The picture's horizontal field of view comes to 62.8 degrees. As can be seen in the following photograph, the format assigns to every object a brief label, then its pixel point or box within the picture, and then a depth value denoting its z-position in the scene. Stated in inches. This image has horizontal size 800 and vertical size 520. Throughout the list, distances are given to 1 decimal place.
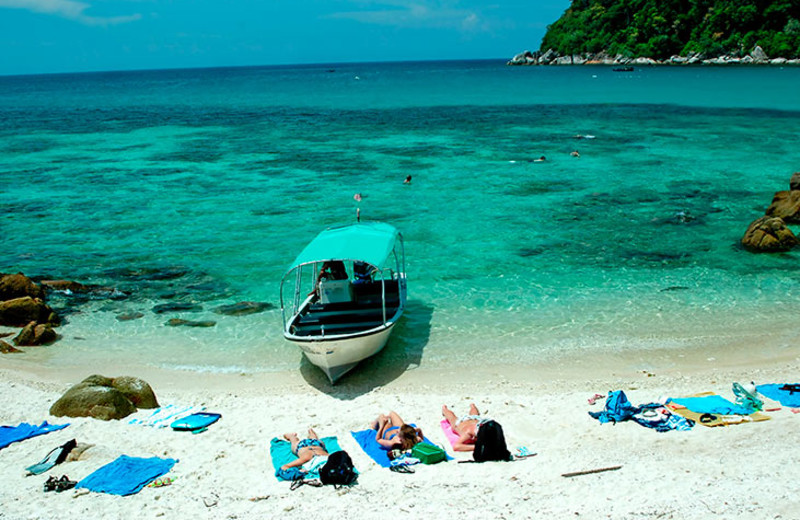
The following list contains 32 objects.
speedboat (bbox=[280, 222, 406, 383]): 541.0
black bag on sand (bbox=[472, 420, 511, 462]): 425.4
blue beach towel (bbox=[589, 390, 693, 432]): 459.8
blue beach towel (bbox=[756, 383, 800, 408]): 487.5
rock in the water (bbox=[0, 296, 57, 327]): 703.7
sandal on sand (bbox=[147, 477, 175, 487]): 405.5
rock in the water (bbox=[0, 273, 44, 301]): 757.9
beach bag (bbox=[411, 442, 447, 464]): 425.4
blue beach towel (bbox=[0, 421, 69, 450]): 466.9
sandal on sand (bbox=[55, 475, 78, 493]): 394.9
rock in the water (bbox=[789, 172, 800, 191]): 1095.6
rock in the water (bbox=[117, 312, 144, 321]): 716.7
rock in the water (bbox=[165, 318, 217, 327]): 693.3
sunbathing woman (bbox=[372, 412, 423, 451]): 438.9
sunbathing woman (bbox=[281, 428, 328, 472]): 419.2
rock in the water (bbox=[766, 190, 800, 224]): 985.5
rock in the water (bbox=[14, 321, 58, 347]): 657.6
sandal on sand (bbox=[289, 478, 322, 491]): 399.9
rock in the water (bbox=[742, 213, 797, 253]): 866.8
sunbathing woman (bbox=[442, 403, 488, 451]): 443.7
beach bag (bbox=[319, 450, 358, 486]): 398.9
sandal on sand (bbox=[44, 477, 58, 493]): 395.2
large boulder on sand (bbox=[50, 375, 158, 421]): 503.2
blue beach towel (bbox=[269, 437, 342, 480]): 431.5
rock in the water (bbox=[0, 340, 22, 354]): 641.1
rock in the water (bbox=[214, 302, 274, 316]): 721.6
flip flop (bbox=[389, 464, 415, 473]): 415.5
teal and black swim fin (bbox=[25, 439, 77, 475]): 422.0
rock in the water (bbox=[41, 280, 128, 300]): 788.6
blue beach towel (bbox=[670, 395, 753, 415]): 475.8
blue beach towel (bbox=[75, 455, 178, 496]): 396.5
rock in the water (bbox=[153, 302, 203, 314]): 735.1
